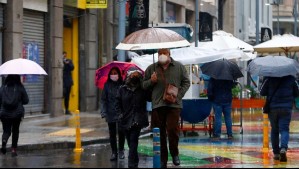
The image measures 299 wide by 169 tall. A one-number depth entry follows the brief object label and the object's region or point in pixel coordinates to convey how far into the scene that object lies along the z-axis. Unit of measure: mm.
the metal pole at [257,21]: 43297
